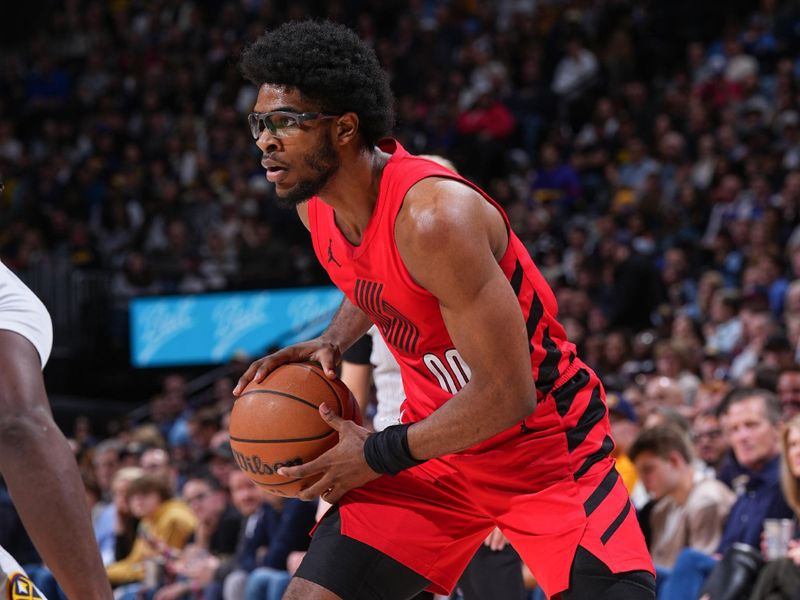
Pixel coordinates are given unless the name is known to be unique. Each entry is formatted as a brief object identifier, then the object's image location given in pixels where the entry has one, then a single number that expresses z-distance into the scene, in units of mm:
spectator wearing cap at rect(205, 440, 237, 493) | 15574
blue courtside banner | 25931
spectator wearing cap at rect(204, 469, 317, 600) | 12699
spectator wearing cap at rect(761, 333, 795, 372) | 14815
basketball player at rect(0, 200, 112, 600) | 4045
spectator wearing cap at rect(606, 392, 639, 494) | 12943
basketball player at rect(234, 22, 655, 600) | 6026
